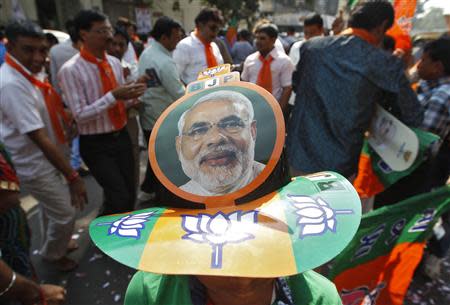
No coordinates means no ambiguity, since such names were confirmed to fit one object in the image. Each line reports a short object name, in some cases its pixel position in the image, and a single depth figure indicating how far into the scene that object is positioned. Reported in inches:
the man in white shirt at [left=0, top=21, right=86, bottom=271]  76.3
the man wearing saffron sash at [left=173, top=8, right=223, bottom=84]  128.4
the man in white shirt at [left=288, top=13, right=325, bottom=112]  168.9
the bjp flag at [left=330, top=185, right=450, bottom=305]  67.2
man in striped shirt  91.9
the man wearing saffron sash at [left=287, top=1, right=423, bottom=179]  77.4
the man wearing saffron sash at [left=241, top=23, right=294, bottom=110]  138.9
